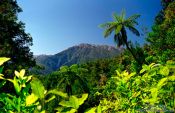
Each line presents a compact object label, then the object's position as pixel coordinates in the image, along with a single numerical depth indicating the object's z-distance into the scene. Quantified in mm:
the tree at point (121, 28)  18161
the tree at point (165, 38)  13572
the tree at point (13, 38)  10658
